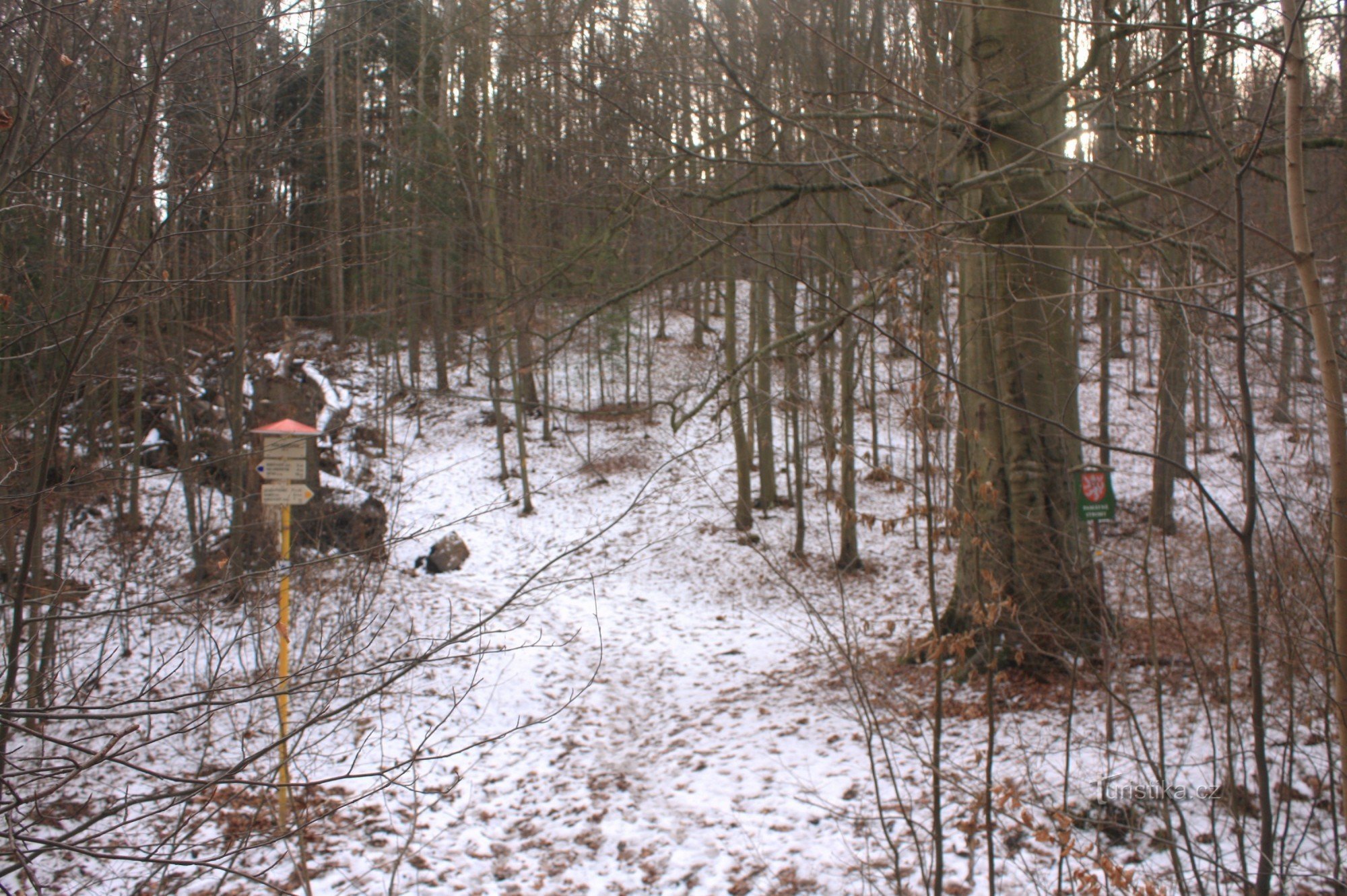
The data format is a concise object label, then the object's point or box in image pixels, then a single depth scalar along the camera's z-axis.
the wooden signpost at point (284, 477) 4.93
